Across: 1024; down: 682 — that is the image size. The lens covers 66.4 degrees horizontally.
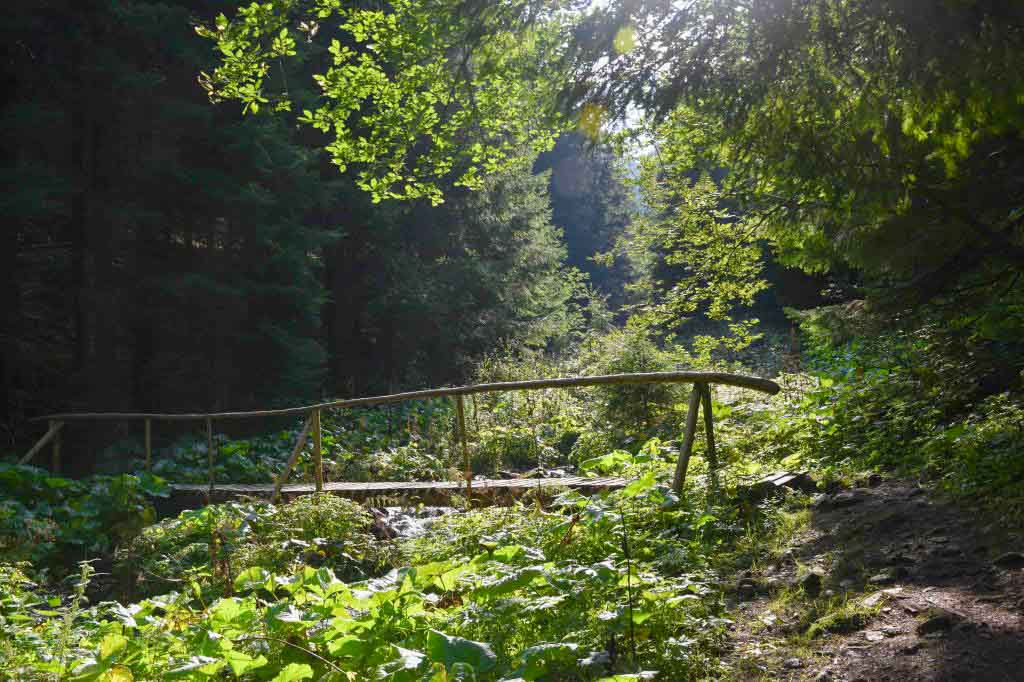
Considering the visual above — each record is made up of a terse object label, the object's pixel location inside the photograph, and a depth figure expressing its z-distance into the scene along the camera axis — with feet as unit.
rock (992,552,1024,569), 11.40
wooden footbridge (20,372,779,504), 17.83
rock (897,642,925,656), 9.61
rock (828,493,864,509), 16.10
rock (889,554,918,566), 12.41
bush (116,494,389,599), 18.85
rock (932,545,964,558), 12.35
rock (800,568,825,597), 12.10
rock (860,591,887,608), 11.04
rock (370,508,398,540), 21.12
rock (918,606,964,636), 10.00
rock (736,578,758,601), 12.55
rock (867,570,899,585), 11.88
